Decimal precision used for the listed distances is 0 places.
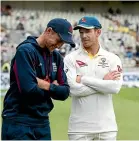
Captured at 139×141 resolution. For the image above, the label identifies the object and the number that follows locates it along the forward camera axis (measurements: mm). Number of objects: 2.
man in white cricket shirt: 8789
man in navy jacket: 7141
